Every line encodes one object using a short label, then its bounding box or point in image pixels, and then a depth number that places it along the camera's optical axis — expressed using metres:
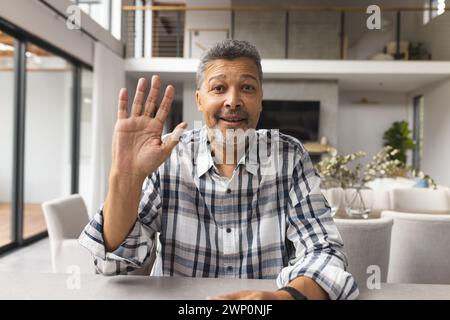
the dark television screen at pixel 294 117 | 8.23
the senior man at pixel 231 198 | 1.00
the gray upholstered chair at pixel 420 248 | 1.92
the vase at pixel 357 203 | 2.62
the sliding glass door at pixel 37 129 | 4.30
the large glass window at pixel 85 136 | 6.26
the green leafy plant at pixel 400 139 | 9.27
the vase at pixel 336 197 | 2.72
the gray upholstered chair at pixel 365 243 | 1.72
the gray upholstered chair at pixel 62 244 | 1.99
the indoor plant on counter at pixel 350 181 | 2.64
